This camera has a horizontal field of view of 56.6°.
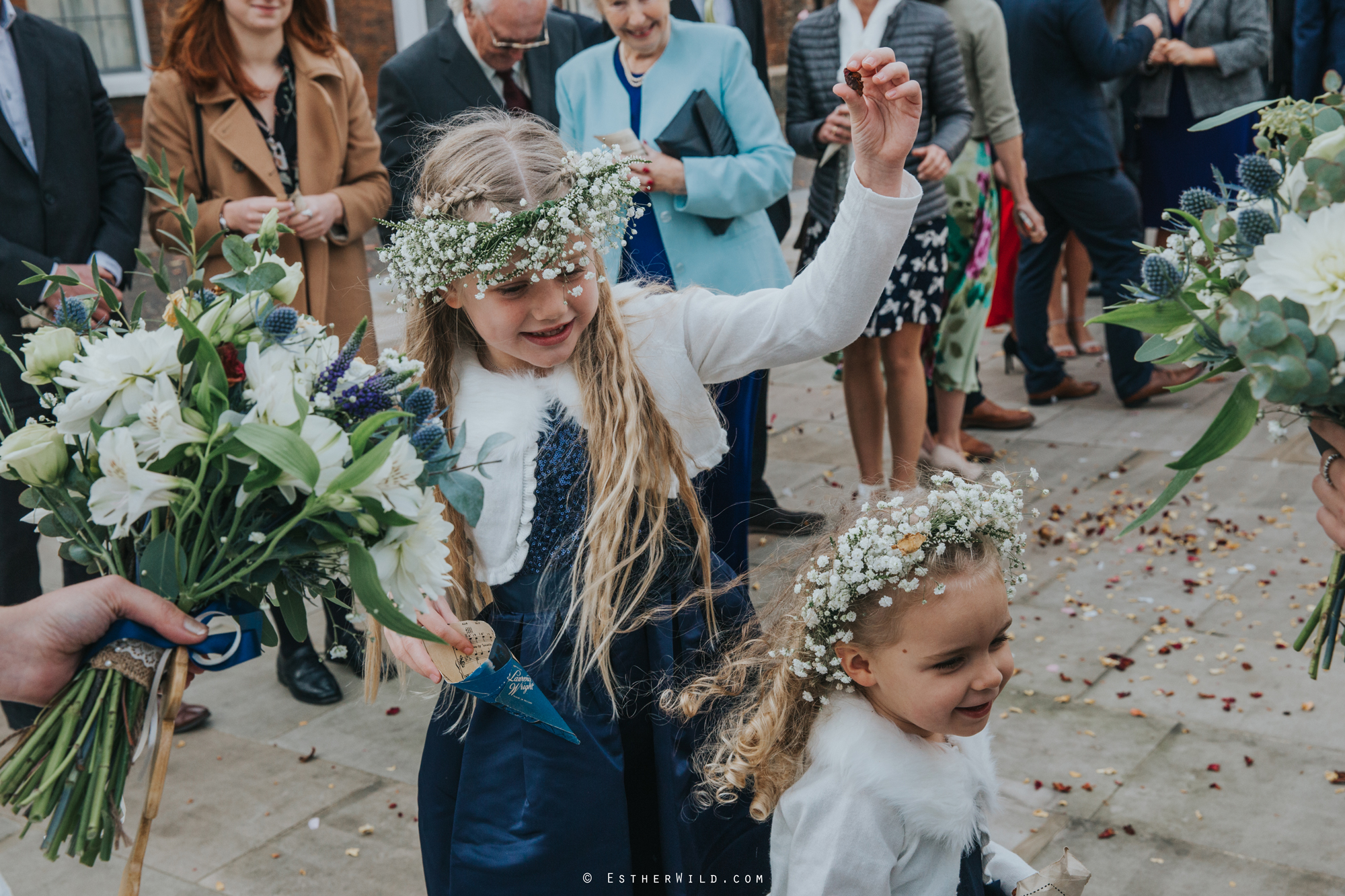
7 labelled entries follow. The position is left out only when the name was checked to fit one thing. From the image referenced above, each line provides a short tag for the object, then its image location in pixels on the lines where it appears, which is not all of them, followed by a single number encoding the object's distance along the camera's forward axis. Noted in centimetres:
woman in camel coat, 380
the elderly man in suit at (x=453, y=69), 414
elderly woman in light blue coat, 371
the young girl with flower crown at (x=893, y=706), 189
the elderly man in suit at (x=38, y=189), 358
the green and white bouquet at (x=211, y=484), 148
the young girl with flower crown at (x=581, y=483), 218
